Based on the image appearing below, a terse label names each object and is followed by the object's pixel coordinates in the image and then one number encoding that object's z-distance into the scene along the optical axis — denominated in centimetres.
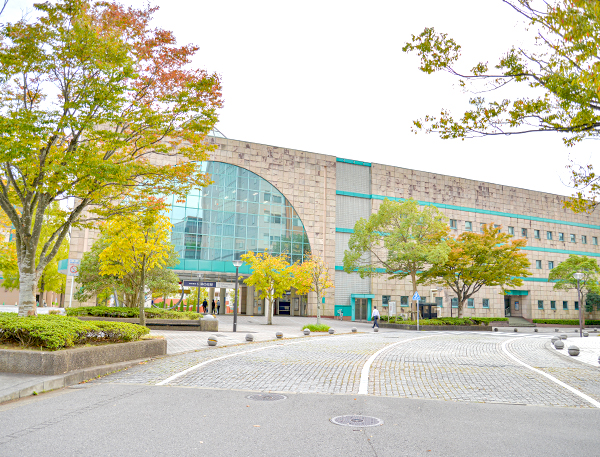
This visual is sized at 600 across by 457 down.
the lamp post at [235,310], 2462
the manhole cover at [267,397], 744
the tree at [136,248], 1966
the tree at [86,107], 1081
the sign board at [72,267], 2344
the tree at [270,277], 3441
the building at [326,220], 4575
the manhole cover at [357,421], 587
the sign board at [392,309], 3917
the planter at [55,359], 848
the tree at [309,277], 3438
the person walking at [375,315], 3179
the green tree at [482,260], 3784
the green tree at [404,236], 3603
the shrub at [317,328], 2832
